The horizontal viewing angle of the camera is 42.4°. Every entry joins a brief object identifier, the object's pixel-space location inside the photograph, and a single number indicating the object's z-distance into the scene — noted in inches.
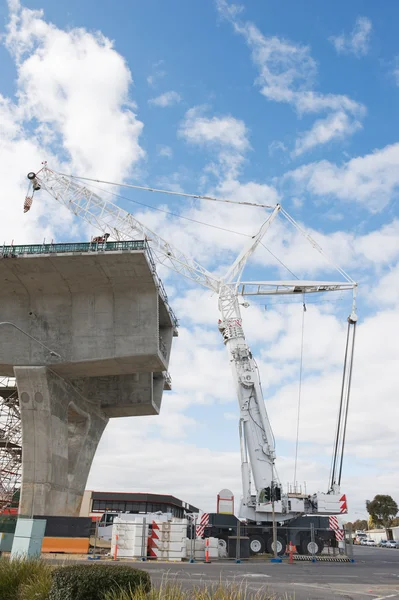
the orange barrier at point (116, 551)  946.9
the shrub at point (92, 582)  301.4
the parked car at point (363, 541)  3536.4
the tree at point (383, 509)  4409.5
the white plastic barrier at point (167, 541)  978.7
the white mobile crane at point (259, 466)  1242.6
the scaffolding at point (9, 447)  1747.0
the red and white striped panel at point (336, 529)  1226.0
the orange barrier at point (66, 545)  1032.2
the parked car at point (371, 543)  3315.7
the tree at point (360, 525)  6854.3
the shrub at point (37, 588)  340.7
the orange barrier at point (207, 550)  994.0
